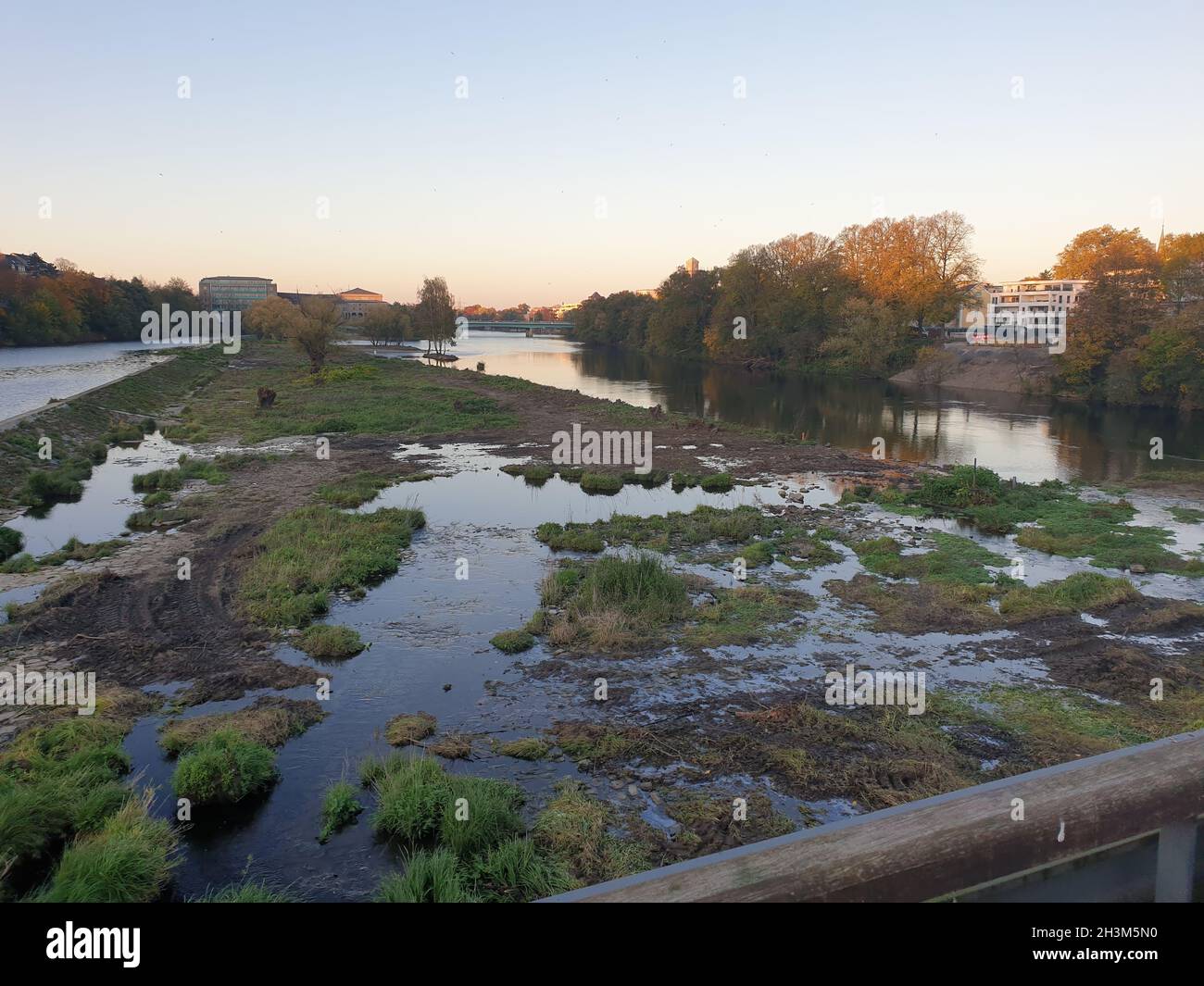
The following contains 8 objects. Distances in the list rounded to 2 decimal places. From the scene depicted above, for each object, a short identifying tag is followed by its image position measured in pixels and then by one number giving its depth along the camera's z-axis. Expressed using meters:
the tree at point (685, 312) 104.31
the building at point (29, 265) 104.11
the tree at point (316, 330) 61.88
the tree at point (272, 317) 64.69
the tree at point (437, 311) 83.88
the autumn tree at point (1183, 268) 52.41
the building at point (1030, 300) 74.81
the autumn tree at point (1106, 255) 54.90
